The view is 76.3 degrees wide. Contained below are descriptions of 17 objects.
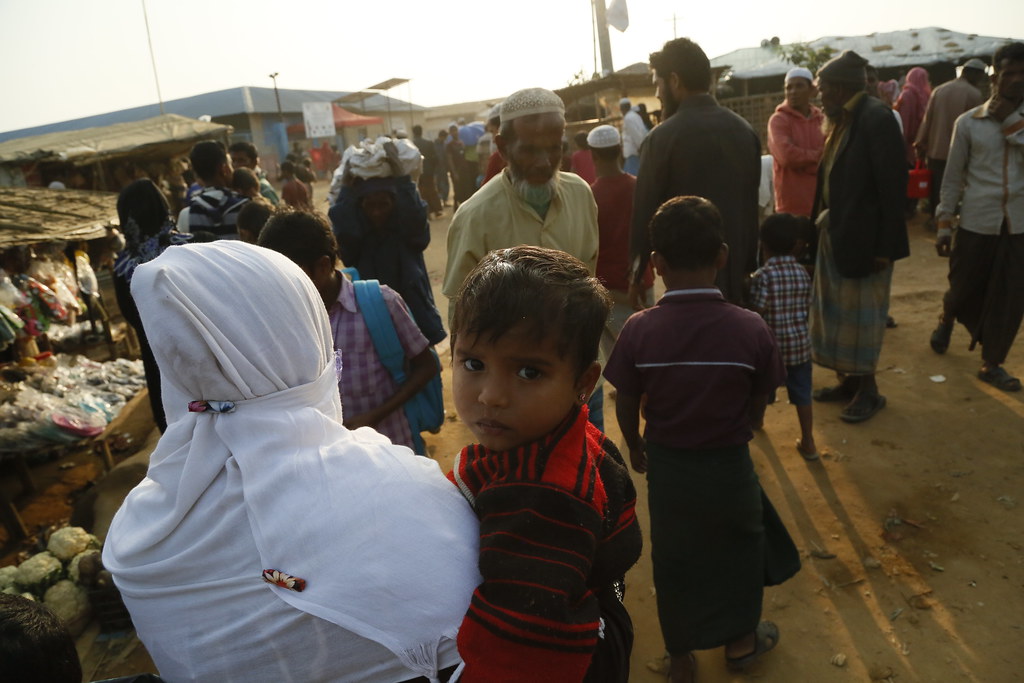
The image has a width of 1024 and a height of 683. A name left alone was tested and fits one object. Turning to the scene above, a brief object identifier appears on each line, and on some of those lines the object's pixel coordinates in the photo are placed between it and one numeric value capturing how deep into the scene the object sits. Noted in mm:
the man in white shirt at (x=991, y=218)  4371
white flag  16078
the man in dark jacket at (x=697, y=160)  3586
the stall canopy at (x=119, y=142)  11234
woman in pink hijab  10625
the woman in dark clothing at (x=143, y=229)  3834
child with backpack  2369
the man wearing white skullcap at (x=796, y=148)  5527
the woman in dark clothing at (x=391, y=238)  3818
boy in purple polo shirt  2340
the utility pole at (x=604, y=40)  19500
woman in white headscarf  1014
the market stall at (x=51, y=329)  4590
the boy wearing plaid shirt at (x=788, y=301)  3908
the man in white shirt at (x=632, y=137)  9414
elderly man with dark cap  4000
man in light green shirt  2764
